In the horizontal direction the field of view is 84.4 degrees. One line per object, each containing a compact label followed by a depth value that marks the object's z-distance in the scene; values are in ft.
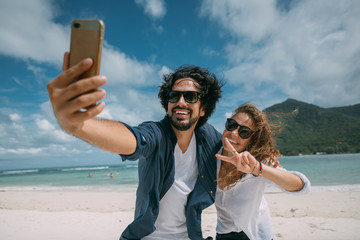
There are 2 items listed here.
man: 1.94
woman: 2.58
